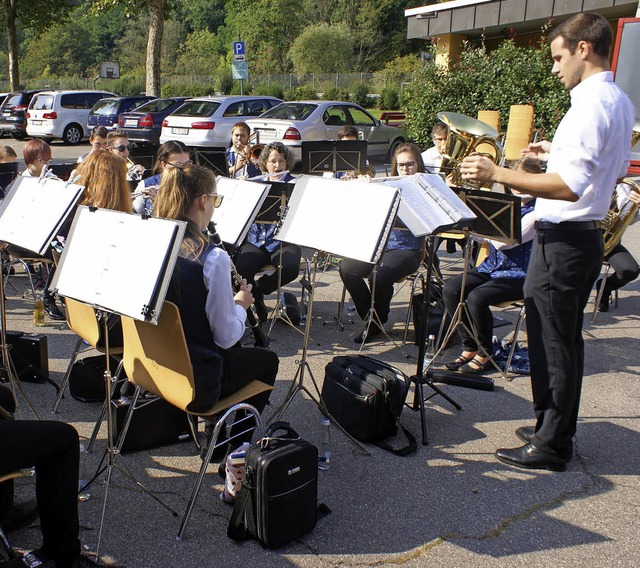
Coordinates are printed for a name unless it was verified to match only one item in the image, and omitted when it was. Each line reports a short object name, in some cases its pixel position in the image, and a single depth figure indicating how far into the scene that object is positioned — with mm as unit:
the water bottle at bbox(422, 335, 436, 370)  4975
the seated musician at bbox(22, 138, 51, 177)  6332
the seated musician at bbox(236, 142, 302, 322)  5645
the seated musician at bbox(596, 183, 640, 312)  5695
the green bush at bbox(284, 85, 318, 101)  32562
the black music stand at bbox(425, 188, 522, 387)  4219
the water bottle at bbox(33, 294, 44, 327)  5492
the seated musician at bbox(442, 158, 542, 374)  4723
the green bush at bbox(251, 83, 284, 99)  35156
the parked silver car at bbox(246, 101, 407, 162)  13852
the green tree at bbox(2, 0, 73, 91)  25625
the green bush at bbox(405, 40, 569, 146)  10969
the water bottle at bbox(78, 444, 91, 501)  3173
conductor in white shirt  3055
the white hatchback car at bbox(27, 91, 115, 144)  19719
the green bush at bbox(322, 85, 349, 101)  32688
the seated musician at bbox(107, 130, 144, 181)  6797
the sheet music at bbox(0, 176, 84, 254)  3572
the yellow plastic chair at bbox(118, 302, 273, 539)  2803
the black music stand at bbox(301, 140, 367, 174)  7719
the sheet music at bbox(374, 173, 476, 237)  3729
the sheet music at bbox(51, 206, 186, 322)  2506
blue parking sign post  18625
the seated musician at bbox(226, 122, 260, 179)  7278
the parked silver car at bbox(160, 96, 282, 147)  15086
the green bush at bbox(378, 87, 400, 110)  31542
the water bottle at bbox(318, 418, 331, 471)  3527
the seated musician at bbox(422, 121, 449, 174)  7730
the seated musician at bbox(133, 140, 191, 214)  5520
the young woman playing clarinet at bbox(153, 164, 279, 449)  2900
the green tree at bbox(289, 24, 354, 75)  49469
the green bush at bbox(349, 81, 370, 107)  34156
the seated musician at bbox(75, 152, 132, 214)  4148
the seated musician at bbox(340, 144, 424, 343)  5340
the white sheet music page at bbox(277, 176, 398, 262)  3299
